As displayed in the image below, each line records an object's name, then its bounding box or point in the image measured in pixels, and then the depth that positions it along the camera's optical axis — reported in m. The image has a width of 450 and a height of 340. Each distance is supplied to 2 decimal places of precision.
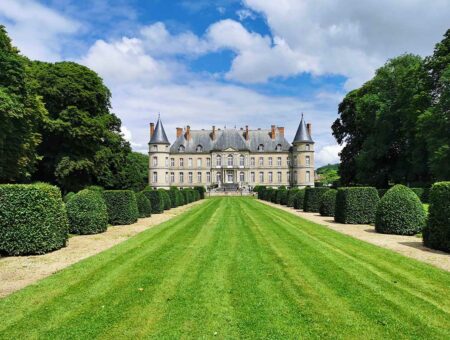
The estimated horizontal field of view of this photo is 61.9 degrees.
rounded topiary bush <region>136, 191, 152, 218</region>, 17.56
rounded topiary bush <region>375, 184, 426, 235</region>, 11.54
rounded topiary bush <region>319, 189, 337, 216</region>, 18.03
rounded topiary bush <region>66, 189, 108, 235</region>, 11.92
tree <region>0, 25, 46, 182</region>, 18.36
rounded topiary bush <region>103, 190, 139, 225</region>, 14.68
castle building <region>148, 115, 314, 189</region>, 62.78
